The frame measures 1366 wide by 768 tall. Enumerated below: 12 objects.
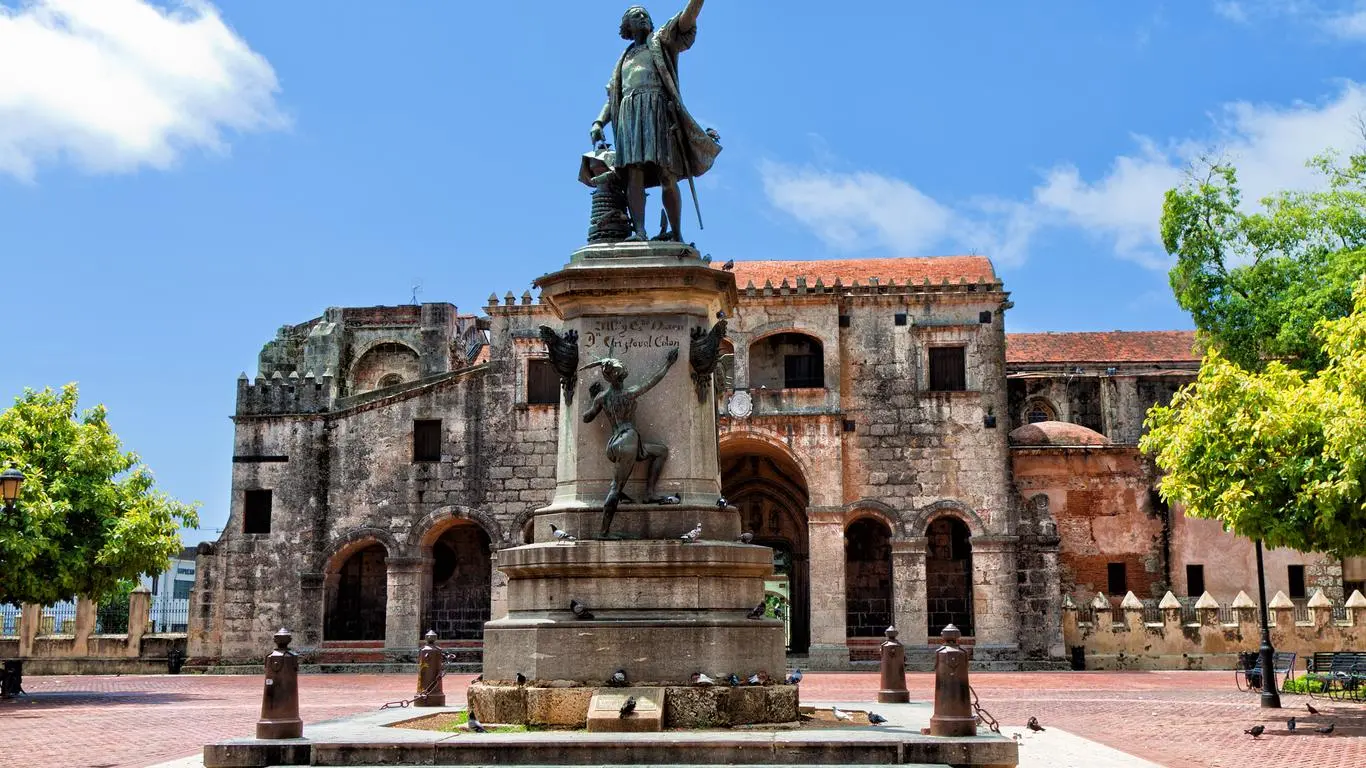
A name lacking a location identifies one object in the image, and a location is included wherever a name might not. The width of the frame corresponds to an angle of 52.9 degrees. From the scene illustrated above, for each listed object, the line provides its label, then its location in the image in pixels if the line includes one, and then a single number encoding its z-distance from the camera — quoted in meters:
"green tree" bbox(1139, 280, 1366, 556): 16.17
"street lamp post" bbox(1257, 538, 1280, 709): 19.33
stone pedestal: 11.13
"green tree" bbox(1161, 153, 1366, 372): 35.56
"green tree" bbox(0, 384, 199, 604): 23.06
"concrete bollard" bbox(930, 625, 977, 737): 10.65
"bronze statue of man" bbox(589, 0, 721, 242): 12.74
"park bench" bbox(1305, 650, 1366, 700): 19.95
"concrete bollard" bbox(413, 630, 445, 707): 14.31
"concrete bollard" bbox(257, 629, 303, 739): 10.71
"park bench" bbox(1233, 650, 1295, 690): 22.22
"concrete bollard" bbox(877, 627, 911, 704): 14.82
